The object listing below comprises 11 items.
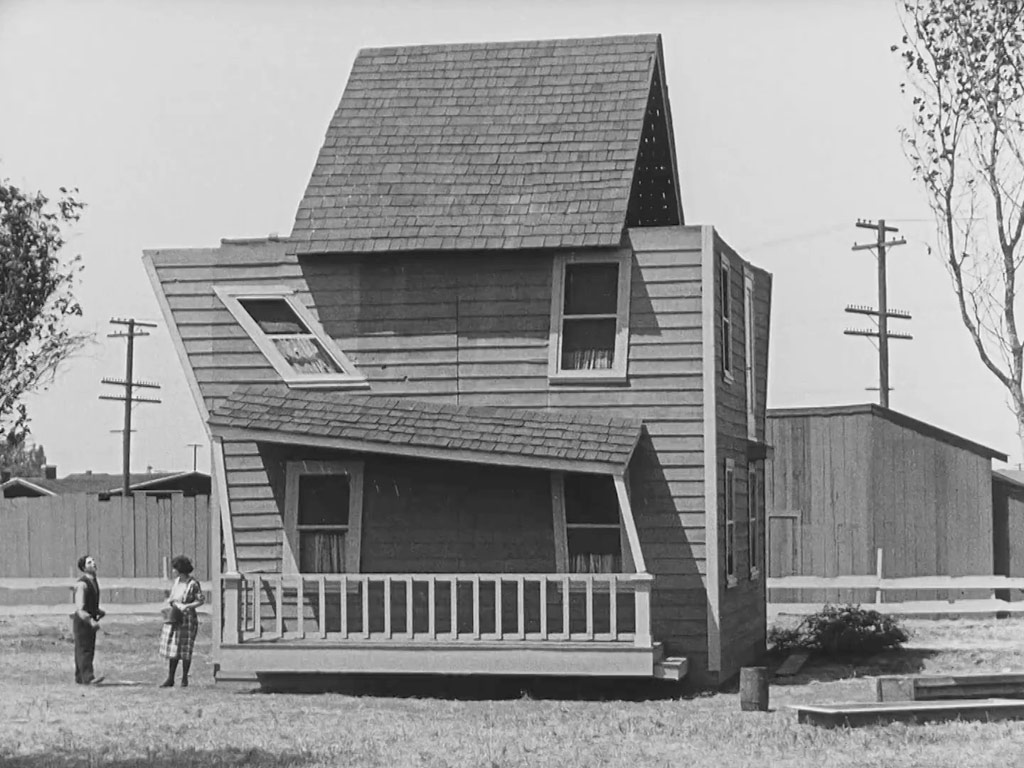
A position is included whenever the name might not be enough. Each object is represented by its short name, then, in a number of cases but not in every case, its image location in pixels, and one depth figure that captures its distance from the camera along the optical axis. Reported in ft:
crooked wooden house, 65.82
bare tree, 80.94
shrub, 80.84
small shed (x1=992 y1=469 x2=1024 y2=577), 114.52
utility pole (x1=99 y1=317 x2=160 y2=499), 195.98
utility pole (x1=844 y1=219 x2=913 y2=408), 160.04
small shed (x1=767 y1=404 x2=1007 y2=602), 106.93
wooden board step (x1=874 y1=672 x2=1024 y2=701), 58.29
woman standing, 67.72
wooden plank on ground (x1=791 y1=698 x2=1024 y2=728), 53.78
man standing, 68.49
